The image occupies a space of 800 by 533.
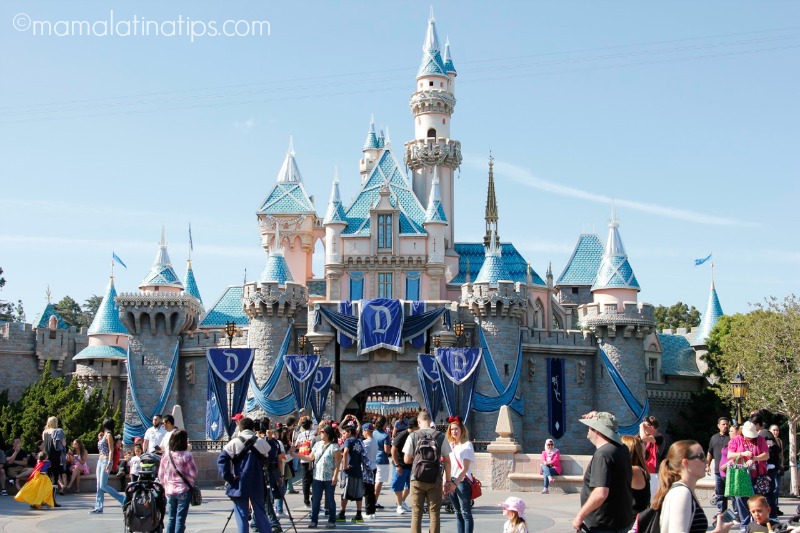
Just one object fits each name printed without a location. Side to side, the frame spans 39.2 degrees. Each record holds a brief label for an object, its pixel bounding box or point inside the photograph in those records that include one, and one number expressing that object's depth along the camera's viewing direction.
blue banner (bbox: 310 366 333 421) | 37.38
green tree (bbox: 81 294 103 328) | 86.42
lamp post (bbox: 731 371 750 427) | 21.56
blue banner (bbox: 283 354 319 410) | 37.06
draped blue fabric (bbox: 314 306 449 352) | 38.59
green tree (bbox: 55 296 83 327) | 84.25
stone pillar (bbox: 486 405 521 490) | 22.44
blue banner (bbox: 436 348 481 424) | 35.25
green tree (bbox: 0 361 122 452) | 38.31
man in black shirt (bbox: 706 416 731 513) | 14.77
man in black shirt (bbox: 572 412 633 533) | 7.98
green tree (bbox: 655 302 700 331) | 76.75
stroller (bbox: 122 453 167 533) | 11.58
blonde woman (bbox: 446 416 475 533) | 11.96
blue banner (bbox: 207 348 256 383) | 36.41
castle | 39.09
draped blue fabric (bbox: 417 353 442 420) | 36.28
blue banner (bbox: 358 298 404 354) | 38.50
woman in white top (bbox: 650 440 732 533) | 6.70
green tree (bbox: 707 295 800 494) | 36.09
